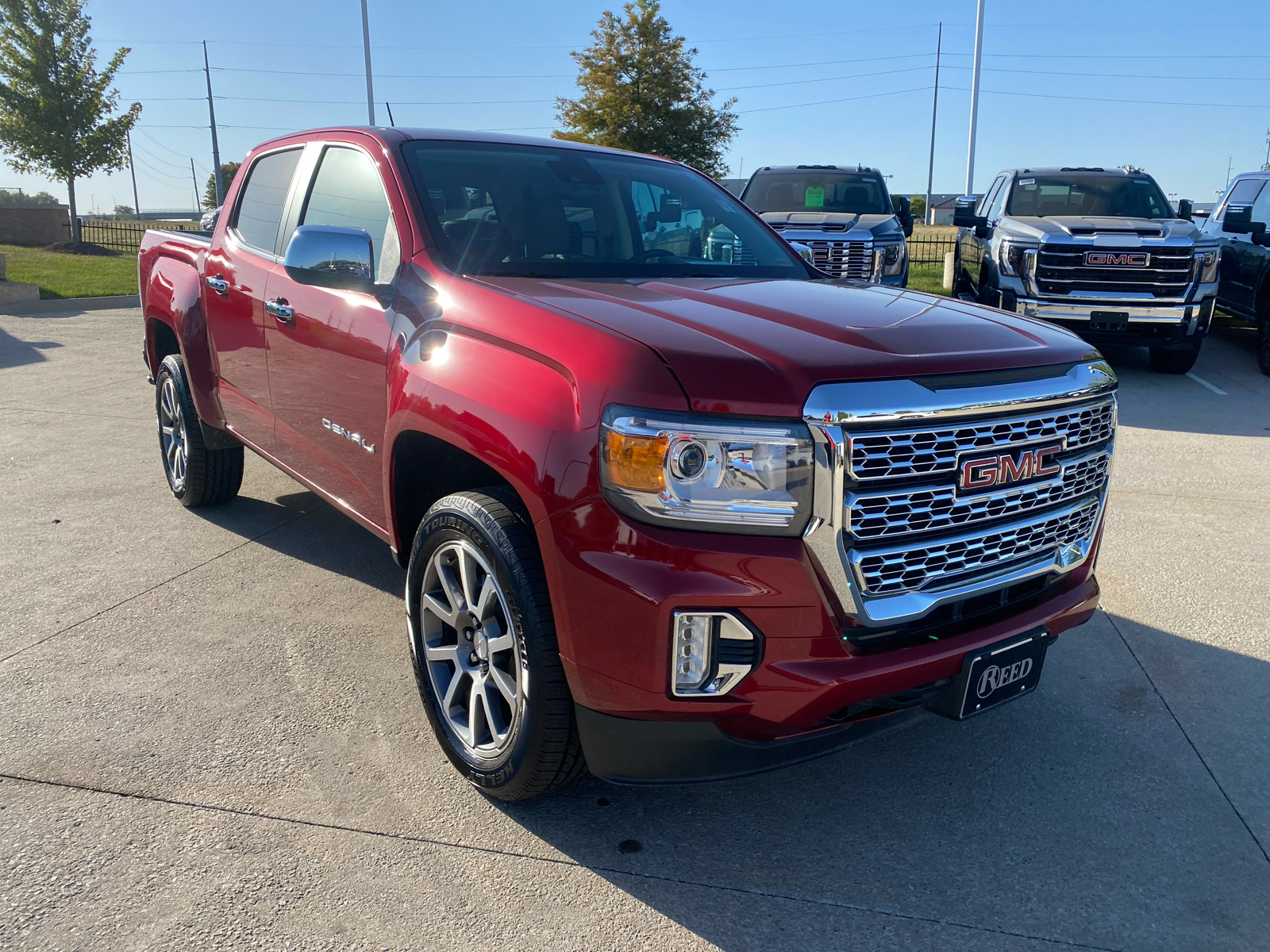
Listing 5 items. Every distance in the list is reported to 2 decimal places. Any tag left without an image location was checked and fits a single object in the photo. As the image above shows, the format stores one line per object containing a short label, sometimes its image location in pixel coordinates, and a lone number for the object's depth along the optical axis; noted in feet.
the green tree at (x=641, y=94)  78.95
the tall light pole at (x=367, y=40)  83.15
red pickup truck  7.25
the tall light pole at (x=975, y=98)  81.56
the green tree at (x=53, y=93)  78.02
